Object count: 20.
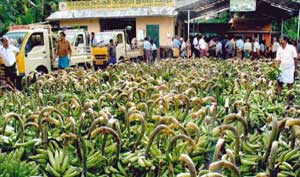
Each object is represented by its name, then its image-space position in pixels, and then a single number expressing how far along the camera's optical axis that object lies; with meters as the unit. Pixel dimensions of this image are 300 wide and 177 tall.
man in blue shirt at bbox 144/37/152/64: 18.48
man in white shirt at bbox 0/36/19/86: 9.95
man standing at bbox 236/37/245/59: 18.01
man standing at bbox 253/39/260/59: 18.20
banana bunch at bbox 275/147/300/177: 2.56
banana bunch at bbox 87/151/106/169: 2.81
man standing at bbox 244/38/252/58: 17.93
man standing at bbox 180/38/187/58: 18.58
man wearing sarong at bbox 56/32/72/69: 11.80
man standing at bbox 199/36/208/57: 18.88
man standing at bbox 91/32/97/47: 17.47
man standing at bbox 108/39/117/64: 16.08
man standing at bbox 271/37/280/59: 17.86
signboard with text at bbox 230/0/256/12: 17.45
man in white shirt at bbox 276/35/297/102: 7.89
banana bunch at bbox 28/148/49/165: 2.90
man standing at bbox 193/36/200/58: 19.52
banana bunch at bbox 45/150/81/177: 2.71
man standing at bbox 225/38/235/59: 18.06
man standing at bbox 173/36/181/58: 19.23
